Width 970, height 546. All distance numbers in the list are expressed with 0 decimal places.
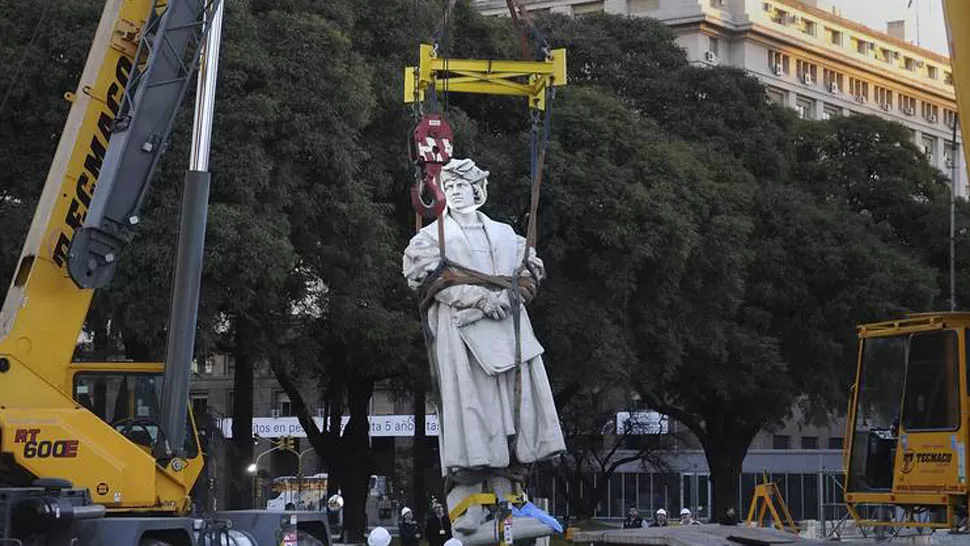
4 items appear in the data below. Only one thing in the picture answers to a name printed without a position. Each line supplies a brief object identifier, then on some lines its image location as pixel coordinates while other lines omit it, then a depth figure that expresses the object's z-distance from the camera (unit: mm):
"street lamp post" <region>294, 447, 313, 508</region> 83938
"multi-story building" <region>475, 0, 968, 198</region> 92250
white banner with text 84188
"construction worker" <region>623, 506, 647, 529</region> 43875
